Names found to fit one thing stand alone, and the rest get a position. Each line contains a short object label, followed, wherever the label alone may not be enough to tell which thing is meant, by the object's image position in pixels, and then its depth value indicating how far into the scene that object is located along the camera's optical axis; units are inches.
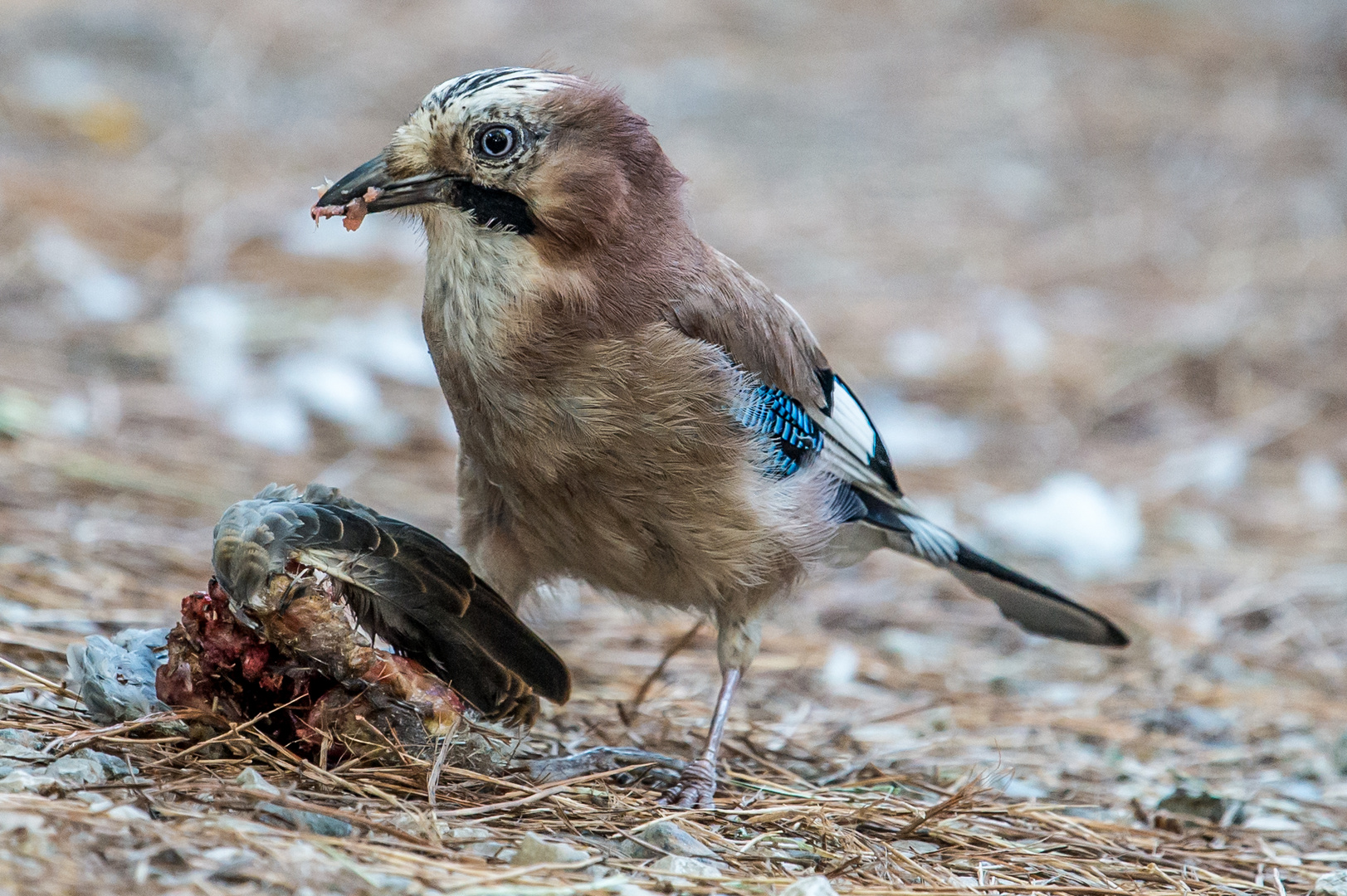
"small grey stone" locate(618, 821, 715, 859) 173.3
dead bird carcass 175.8
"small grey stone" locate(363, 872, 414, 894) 142.2
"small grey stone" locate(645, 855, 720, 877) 164.6
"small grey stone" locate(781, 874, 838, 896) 154.3
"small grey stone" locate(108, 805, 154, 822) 144.2
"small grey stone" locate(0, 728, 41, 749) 172.6
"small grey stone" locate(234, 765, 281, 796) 158.6
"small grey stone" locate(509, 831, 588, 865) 158.1
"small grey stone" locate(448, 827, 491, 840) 165.3
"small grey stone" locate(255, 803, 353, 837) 155.9
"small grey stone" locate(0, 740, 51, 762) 167.2
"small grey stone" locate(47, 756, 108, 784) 160.1
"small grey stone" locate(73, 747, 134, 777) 164.6
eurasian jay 200.2
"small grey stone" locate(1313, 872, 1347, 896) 189.0
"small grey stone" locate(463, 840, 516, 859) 161.3
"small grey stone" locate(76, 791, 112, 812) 147.3
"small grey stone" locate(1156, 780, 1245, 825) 227.8
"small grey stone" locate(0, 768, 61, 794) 150.7
